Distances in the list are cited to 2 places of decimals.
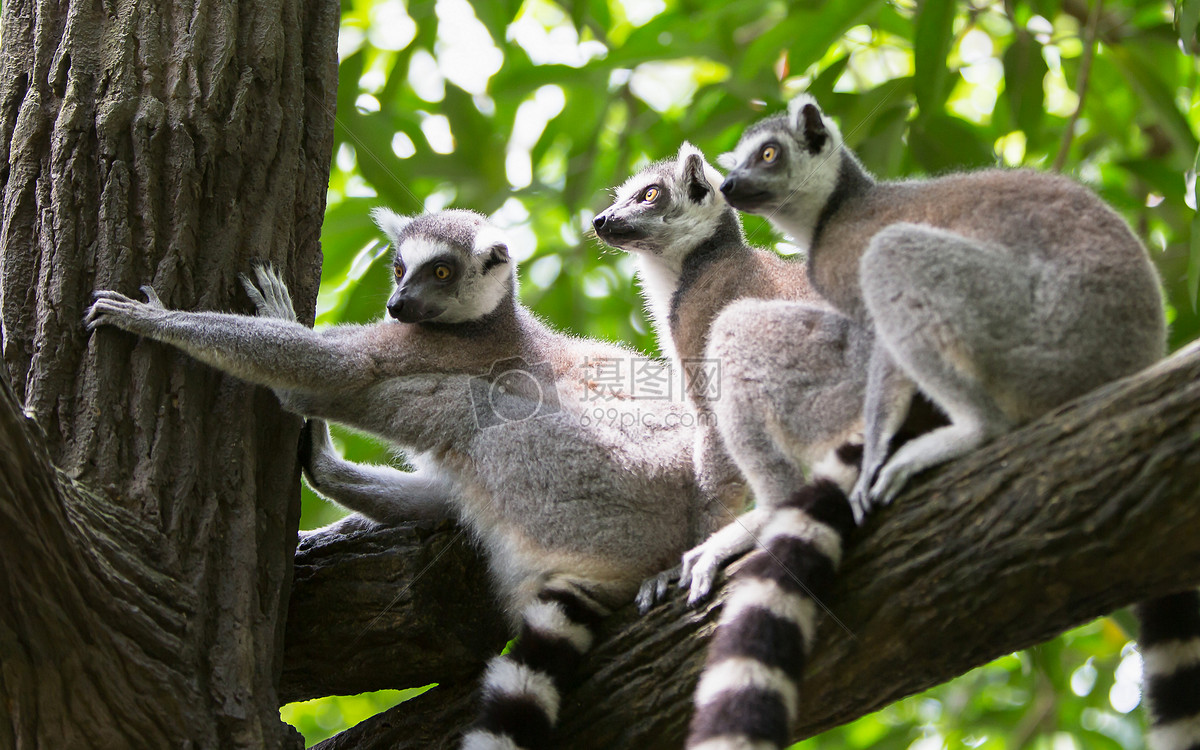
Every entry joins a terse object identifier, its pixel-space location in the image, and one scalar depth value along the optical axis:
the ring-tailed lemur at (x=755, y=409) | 5.44
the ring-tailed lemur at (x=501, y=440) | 6.80
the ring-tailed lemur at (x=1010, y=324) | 5.96
